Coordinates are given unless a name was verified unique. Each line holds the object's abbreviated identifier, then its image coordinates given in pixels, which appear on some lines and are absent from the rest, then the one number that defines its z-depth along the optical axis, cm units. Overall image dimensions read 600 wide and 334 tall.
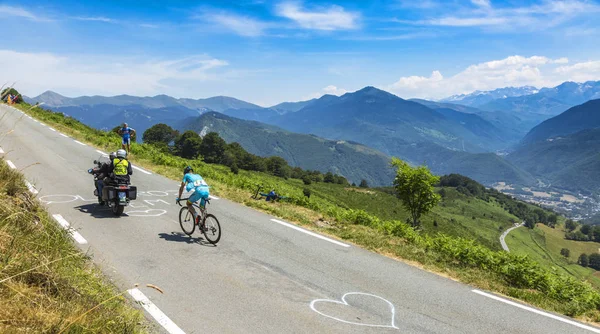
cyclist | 991
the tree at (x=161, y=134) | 11006
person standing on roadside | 2322
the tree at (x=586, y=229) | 18351
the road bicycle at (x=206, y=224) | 975
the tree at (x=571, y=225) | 19100
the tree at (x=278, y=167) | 11688
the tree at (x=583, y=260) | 14225
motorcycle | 1149
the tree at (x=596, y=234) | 17905
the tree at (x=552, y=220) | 19162
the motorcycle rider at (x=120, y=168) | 1159
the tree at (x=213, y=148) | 9969
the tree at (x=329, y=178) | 12418
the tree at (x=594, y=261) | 14088
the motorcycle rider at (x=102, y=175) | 1177
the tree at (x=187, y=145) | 9850
